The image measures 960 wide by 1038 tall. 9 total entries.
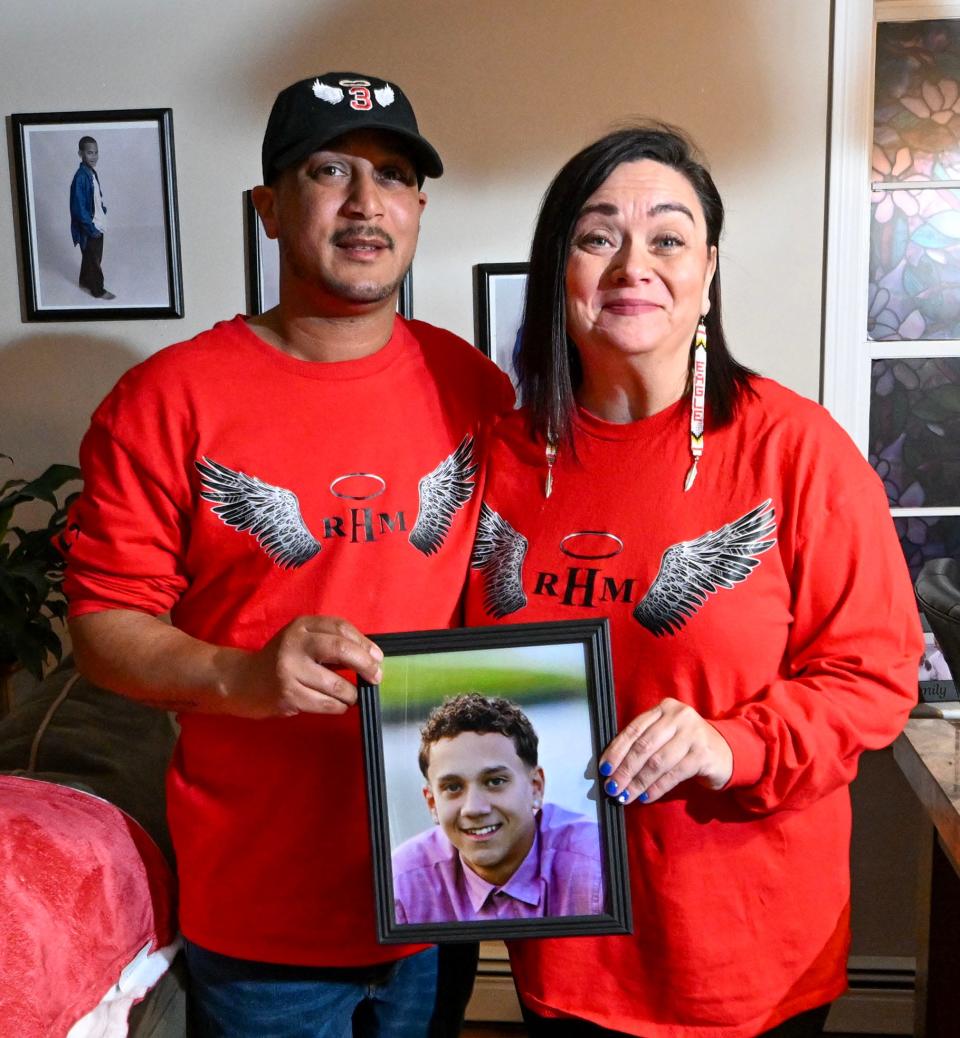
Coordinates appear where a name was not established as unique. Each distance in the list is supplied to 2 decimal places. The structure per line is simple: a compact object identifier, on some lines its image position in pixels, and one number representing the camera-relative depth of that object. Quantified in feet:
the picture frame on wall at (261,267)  7.66
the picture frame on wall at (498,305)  7.59
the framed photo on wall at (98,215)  7.66
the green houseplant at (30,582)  6.95
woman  3.97
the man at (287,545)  4.46
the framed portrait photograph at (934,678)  7.31
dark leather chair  6.05
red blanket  4.07
